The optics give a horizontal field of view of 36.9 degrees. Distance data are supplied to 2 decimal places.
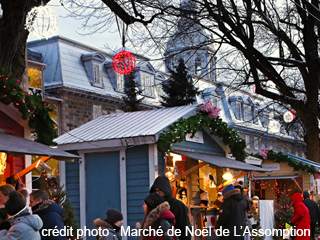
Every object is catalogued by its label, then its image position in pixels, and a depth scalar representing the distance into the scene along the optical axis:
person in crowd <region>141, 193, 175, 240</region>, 5.46
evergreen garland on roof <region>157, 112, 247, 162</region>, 11.13
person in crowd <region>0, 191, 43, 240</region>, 4.93
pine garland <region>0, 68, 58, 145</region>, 8.09
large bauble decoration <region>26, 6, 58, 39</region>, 7.63
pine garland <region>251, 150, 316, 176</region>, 20.41
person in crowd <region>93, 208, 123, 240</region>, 5.70
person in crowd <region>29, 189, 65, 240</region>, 5.67
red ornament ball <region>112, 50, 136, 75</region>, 11.42
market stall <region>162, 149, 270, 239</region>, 12.20
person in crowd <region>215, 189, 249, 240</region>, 8.63
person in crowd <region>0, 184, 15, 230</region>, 6.34
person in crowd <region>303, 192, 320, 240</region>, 11.66
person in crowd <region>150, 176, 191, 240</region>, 6.20
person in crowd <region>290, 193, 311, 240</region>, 10.78
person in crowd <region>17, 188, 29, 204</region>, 6.65
